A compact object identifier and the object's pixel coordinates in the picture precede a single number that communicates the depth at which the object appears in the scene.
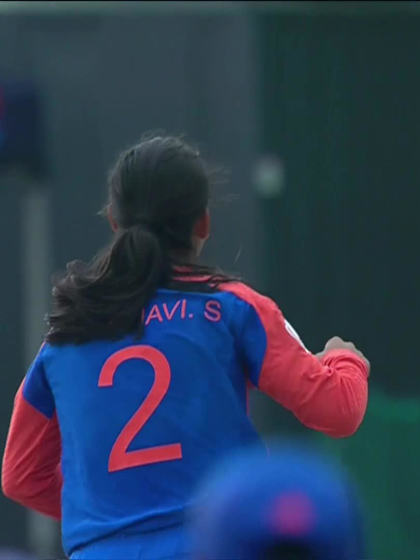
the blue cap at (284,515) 15.00
